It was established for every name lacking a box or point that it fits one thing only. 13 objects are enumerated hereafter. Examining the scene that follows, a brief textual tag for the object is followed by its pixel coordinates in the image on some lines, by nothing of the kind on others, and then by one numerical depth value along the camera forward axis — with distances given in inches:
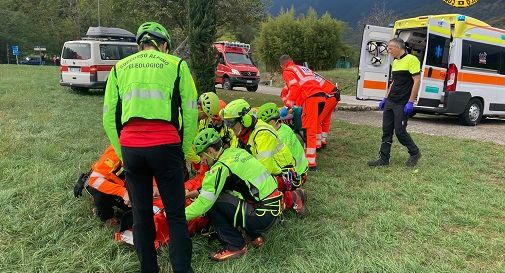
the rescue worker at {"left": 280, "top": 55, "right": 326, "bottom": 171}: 242.2
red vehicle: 789.2
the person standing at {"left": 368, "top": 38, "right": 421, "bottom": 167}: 239.9
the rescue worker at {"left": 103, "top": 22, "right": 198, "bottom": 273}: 106.3
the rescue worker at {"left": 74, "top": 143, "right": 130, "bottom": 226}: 150.3
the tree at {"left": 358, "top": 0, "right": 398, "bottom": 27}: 1164.5
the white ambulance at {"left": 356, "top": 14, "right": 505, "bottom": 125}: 386.6
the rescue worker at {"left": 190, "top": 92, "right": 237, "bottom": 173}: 179.8
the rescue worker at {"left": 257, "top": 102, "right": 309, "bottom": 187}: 183.6
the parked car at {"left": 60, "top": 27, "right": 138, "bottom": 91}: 545.0
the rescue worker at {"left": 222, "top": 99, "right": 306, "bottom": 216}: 159.8
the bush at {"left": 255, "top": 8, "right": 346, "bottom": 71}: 1255.5
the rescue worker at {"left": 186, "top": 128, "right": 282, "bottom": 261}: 135.6
